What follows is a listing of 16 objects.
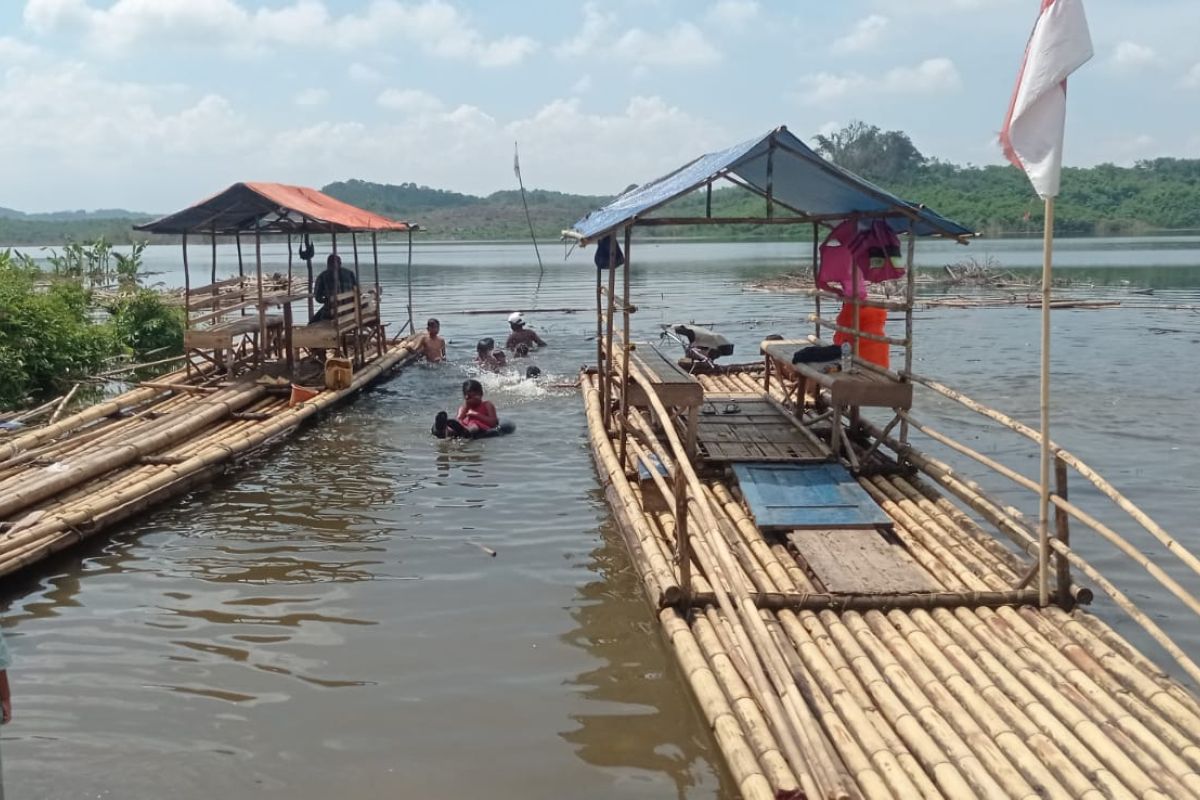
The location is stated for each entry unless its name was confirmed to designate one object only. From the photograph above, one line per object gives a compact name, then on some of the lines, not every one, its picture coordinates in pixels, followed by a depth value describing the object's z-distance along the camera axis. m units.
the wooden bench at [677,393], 8.00
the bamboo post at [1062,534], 5.29
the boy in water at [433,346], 17.79
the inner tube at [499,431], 11.76
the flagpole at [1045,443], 4.71
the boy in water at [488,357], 17.03
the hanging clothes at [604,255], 9.73
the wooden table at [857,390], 7.85
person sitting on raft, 14.14
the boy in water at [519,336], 19.00
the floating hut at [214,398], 7.95
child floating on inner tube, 11.72
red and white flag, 4.62
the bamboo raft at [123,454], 7.42
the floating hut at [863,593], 3.96
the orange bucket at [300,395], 12.16
